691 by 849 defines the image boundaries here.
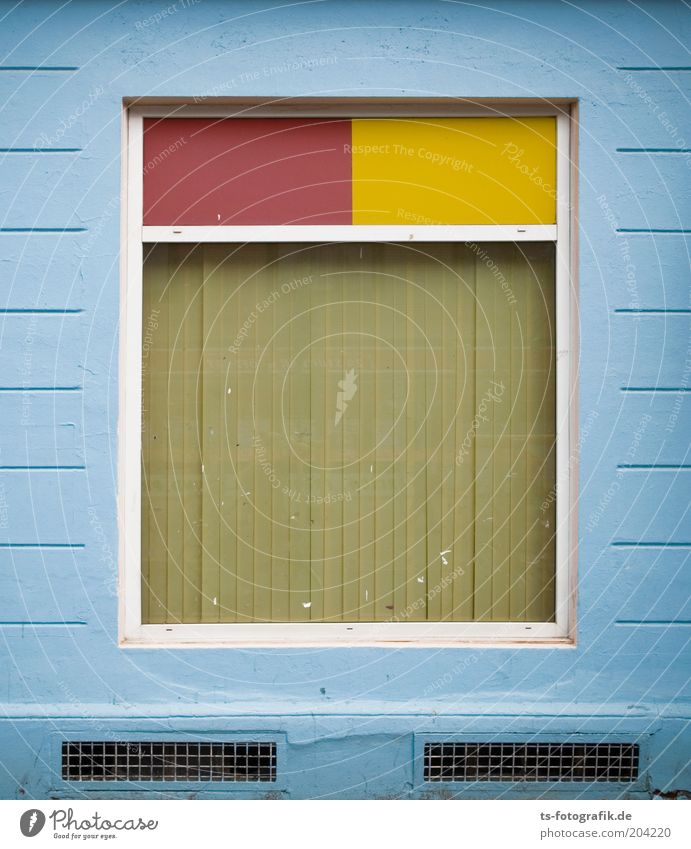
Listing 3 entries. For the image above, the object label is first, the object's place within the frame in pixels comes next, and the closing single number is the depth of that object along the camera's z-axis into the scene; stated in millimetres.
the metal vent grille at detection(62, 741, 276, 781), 4277
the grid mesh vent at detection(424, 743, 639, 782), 4297
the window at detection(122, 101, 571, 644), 4461
